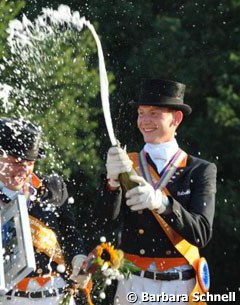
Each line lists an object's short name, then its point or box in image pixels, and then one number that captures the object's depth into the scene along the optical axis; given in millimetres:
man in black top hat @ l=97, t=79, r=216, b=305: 13631
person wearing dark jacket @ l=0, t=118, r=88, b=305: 13617
